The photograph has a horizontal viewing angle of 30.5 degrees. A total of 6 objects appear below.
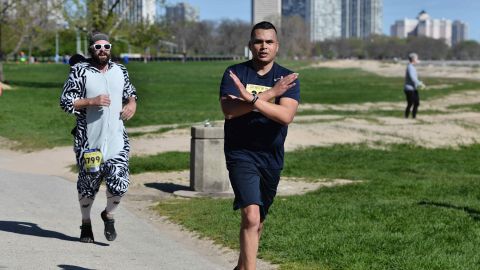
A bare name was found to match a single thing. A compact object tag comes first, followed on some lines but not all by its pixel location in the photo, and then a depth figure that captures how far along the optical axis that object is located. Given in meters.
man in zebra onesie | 7.49
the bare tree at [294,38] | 183.50
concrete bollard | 11.62
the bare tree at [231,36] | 177.12
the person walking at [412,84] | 24.14
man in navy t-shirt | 5.67
